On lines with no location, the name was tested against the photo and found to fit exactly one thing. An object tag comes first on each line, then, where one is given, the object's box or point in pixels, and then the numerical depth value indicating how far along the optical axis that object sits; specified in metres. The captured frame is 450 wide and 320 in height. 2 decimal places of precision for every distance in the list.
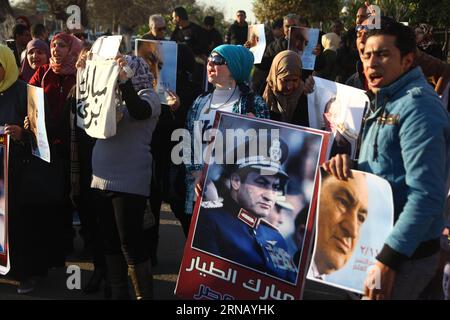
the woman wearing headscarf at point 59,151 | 5.25
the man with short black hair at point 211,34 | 11.57
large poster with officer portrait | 3.79
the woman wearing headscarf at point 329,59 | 8.83
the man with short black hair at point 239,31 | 13.14
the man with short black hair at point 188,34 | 10.74
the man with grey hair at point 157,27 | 8.71
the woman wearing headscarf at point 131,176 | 4.27
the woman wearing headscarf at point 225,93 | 4.59
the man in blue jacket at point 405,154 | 2.75
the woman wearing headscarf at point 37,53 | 6.38
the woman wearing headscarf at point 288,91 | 5.00
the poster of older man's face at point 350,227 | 3.03
